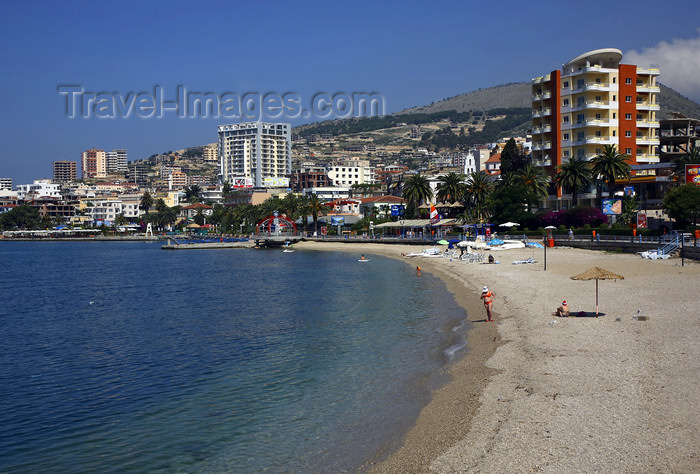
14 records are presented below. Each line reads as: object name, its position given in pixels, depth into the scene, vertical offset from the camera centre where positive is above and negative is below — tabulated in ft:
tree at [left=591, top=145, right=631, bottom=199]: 217.97 +19.96
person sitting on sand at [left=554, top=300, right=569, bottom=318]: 82.23 -11.89
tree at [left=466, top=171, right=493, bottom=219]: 294.25 +15.31
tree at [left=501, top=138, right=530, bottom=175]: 304.30 +30.99
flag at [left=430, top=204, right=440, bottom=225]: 289.33 +2.91
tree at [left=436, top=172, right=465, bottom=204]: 313.32 +17.58
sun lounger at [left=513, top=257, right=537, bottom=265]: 162.81 -10.26
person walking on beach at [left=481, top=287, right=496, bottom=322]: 87.33 -11.31
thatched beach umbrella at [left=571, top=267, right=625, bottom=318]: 75.92 -6.51
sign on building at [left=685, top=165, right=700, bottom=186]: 175.52 +13.86
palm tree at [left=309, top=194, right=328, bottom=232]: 404.98 +10.85
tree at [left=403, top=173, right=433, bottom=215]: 343.05 +18.58
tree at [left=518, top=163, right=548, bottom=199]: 255.70 +17.36
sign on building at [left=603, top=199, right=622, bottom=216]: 204.36 +5.20
